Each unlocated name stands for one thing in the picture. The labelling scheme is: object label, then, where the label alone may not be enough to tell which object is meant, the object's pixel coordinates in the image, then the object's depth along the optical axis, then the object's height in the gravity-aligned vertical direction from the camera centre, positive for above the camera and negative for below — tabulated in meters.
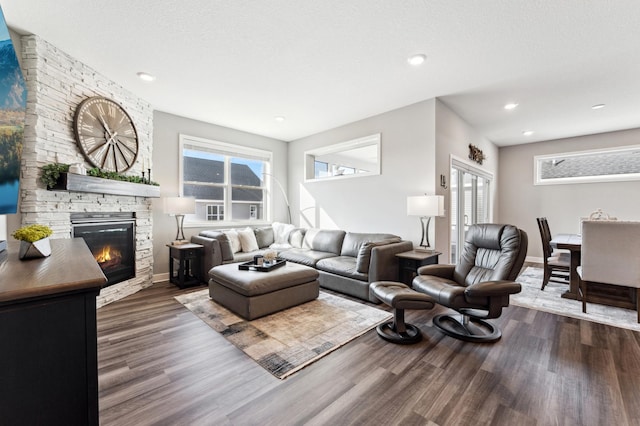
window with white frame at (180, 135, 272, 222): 5.04 +0.65
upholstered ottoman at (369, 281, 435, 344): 2.47 -0.83
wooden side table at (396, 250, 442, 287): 3.58 -0.66
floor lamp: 6.13 +0.55
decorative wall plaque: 5.15 +1.13
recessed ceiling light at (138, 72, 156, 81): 3.34 +1.67
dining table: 3.71 -0.76
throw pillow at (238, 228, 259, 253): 4.91 -0.52
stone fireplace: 2.75 +0.87
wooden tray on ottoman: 3.30 -0.67
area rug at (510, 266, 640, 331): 3.04 -1.17
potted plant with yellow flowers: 1.29 -0.14
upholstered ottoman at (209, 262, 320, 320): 2.94 -0.88
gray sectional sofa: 3.60 -0.65
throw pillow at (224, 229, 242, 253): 4.80 -0.49
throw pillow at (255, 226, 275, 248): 5.34 -0.49
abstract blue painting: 1.54 +0.53
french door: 4.78 +0.26
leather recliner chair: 2.39 -0.66
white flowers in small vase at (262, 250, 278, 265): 3.54 -0.58
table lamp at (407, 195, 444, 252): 3.62 +0.06
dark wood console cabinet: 0.83 -0.44
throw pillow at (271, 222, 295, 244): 5.55 -0.40
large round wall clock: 3.24 +0.99
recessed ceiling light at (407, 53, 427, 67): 2.91 +1.65
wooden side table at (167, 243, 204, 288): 4.11 -0.81
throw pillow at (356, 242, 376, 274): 3.62 -0.61
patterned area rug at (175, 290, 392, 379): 2.25 -1.16
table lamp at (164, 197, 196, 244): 4.33 +0.09
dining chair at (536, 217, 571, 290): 4.10 -0.73
